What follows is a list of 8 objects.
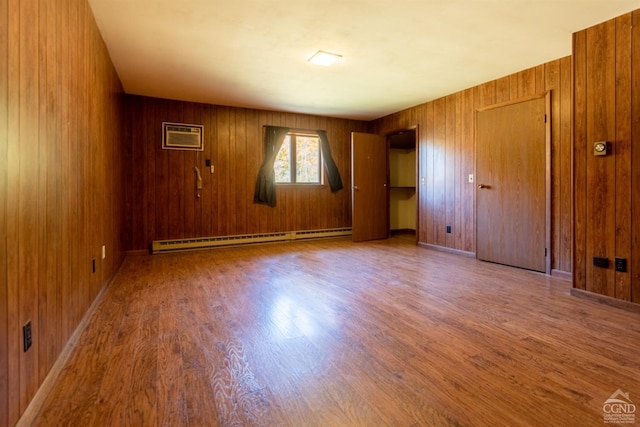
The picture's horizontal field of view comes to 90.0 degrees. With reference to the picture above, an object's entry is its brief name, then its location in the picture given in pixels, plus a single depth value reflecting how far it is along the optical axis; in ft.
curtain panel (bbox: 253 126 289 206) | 18.40
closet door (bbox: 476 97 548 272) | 11.93
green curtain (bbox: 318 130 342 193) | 20.27
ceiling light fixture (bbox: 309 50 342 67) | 10.91
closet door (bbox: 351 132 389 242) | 19.26
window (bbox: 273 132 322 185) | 19.42
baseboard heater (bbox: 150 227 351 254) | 16.24
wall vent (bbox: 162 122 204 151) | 16.25
